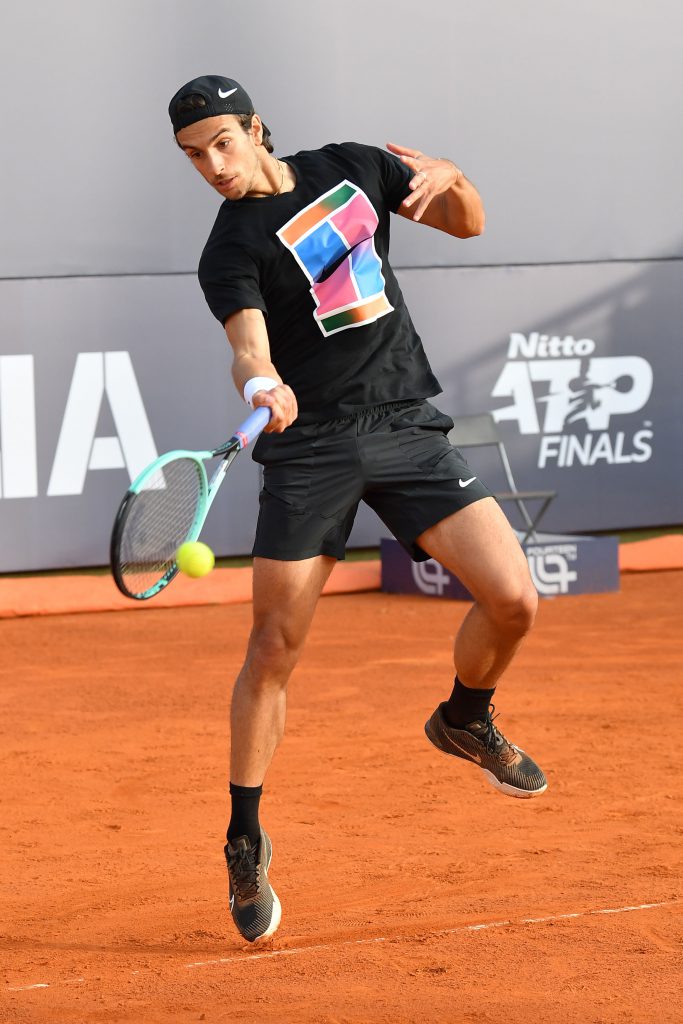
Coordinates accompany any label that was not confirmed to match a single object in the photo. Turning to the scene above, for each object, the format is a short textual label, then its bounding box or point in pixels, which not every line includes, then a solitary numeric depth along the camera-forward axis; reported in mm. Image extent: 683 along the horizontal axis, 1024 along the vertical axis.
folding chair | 20062
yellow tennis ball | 6473
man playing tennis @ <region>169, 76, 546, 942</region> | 7352
